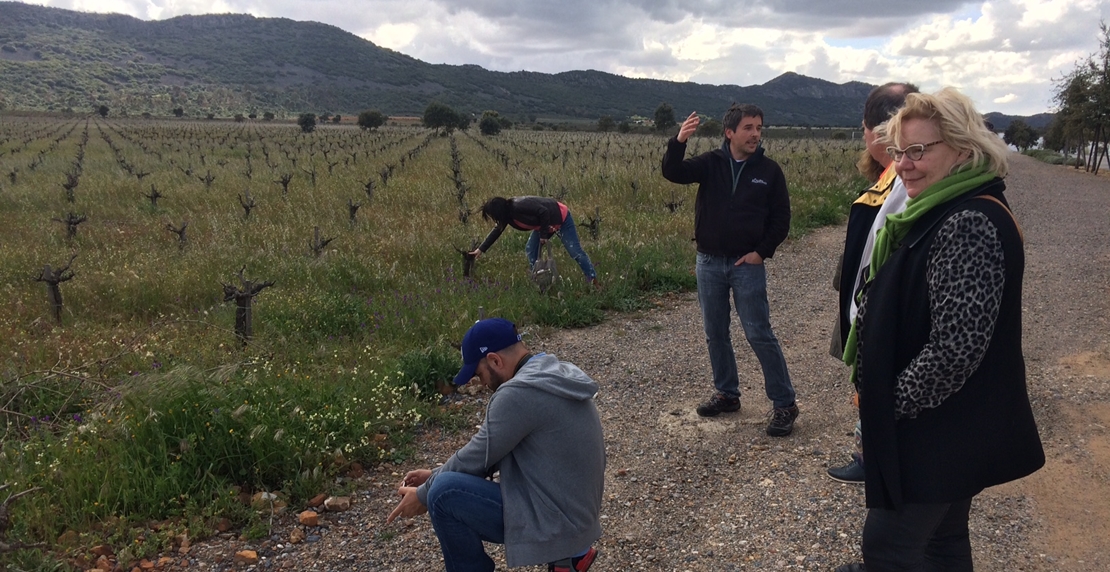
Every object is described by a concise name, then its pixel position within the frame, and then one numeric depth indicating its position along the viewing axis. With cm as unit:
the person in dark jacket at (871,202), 276
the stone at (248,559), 337
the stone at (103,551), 334
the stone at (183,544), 342
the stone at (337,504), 381
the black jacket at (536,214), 739
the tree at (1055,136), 3905
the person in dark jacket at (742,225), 422
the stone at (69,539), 337
